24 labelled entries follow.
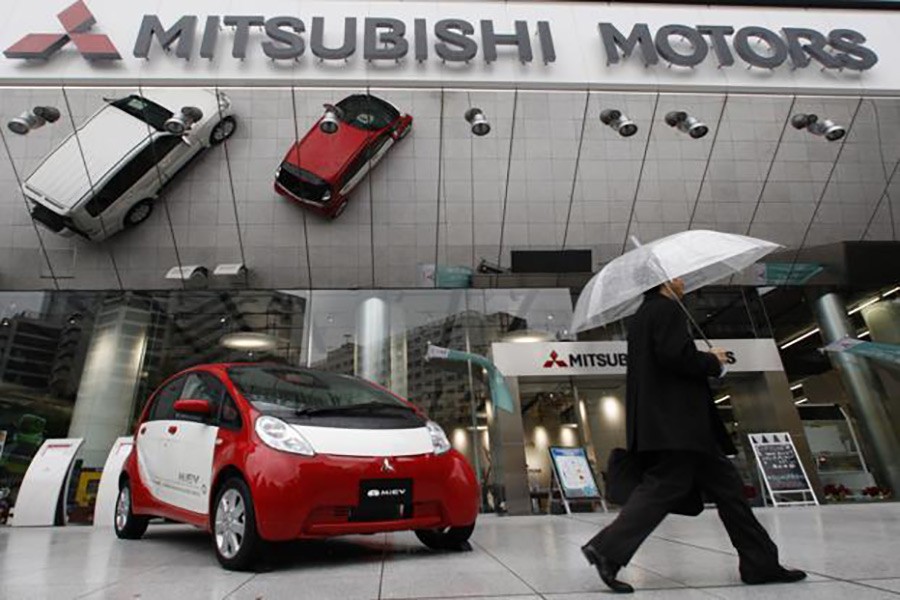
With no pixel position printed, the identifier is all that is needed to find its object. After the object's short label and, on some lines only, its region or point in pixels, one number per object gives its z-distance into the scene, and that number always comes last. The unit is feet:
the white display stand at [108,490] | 25.94
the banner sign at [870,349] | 36.60
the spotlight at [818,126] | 33.60
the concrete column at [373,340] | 35.68
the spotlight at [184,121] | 29.99
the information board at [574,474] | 30.25
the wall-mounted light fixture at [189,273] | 38.29
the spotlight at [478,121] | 32.58
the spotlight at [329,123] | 30.96
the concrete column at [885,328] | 35.76
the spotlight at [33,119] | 30.36
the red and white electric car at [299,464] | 11.30
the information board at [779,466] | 30.07
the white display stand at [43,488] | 26.14
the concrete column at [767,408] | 33.22
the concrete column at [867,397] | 33.09
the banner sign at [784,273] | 40.57
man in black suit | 9.07
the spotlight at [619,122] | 32.99
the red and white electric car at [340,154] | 34.19
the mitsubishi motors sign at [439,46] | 30.73
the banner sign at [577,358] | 35.12
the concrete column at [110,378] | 32.40
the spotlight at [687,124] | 32.86
